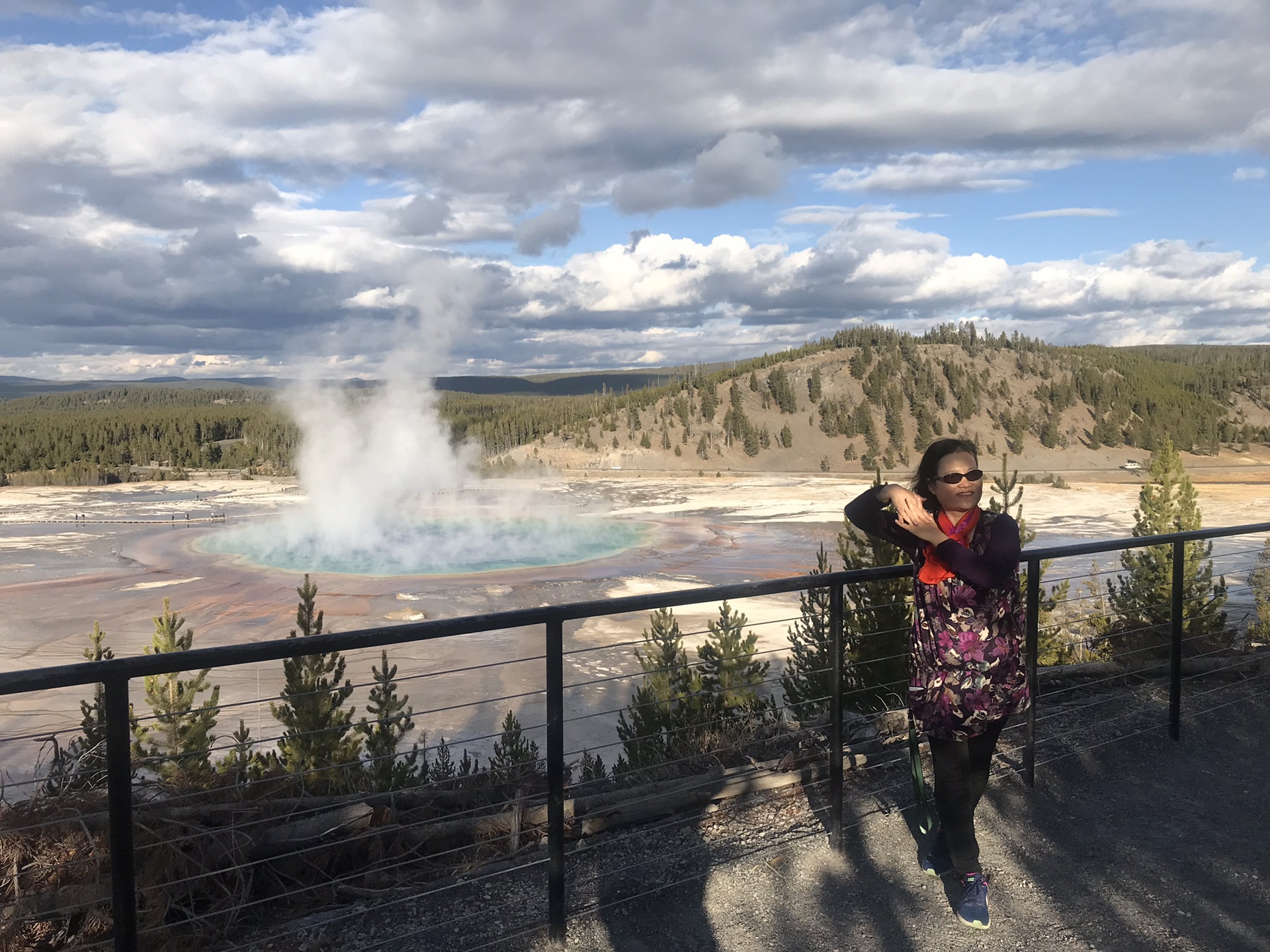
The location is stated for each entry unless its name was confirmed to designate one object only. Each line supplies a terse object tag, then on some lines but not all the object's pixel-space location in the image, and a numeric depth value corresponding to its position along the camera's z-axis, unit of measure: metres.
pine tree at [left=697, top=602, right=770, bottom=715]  8.96
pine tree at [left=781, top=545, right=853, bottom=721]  7.63
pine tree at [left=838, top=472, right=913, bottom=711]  8.01
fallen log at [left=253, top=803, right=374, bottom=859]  3.83
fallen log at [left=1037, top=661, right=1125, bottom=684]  6.46
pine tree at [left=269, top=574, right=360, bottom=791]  8.33
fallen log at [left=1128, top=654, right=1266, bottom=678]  6.21
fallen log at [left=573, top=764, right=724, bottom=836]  4.16
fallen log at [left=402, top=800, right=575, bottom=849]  4.11
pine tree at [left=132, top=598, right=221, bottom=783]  7.94
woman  3.23
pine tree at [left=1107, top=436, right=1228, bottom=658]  11.34
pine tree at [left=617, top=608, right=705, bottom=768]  8.00
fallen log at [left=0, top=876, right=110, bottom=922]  3.13
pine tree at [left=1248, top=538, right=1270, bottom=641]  11.47
